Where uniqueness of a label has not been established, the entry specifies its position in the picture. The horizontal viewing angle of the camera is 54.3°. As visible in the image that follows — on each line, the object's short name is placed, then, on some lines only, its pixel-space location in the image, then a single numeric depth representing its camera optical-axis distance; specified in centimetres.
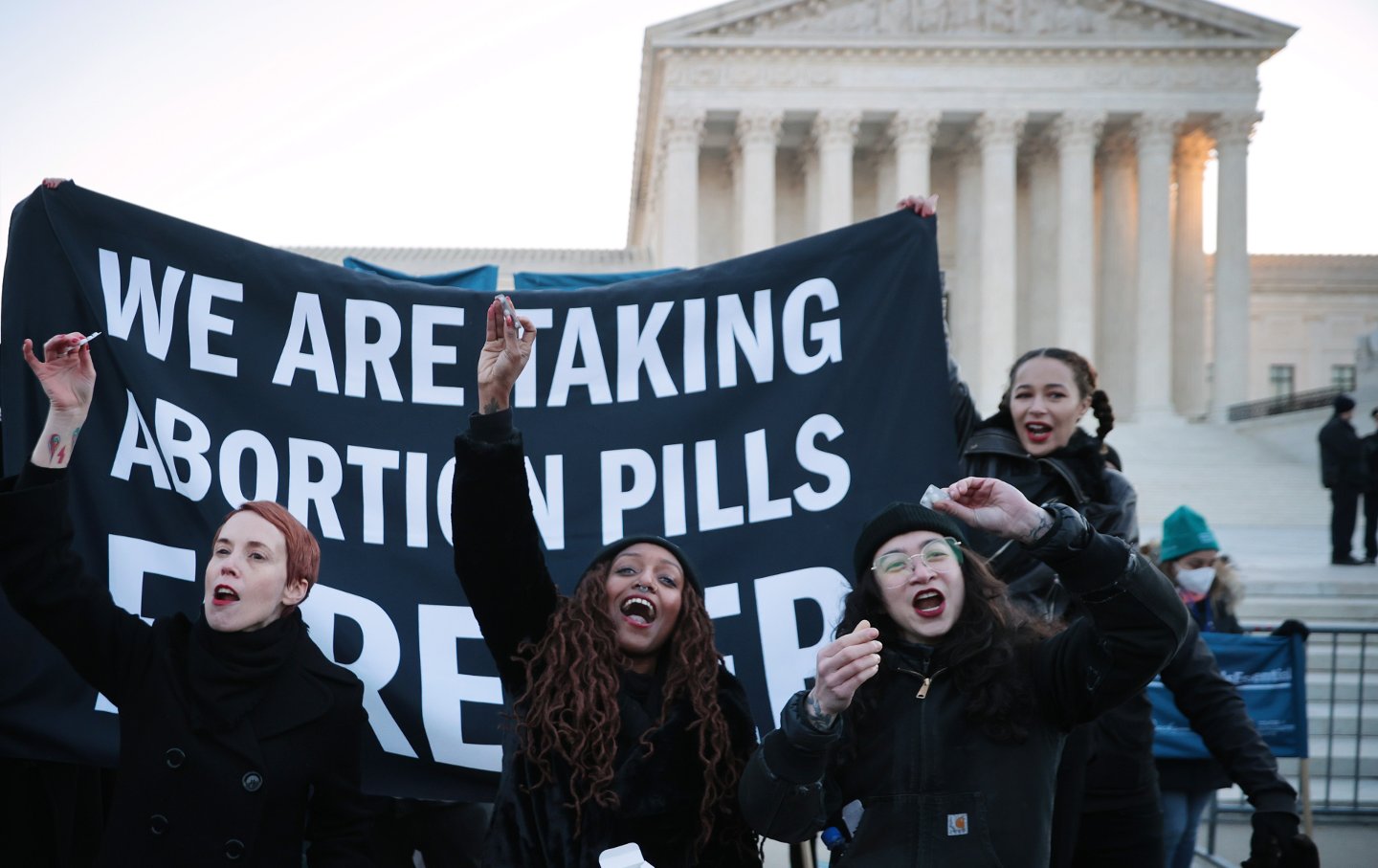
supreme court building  4044
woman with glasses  260
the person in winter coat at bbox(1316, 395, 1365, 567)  1559
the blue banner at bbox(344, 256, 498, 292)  663
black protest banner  364
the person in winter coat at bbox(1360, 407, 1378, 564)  1579
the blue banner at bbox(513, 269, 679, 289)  680
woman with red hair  291
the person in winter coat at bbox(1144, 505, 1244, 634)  621
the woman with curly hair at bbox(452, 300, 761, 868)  300
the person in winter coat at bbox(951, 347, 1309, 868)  363
